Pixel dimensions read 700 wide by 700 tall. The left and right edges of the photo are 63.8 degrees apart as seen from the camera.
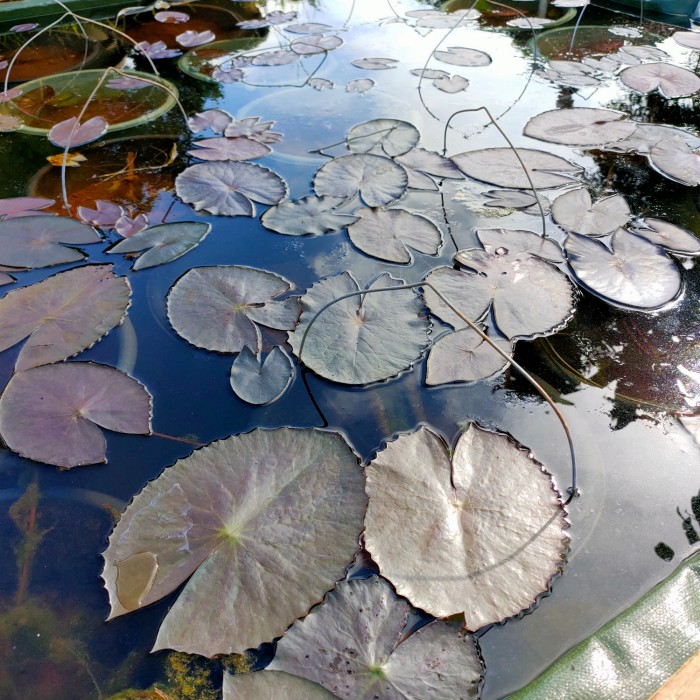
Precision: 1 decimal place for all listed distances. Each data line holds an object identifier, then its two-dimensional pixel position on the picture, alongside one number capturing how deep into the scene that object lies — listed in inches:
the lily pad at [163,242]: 60.6
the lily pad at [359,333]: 48.1
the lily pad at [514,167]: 70.5
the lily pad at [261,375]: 46.9
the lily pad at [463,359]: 47.8
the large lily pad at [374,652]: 30.7
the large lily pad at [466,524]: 34.4
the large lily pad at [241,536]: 33.5
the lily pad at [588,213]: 63.3
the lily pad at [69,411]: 43.5
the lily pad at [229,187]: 68.1
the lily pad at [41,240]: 60.5
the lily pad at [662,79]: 90.9
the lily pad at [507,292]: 52.0
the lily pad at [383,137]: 76.2
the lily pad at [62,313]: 50.7
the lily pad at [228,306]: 51.6
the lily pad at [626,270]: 55.4
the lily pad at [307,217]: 63.6
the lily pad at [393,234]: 60.1
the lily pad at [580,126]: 78.6
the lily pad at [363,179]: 67.9
